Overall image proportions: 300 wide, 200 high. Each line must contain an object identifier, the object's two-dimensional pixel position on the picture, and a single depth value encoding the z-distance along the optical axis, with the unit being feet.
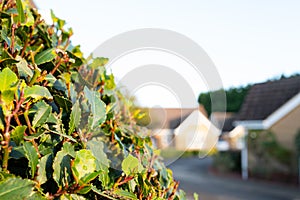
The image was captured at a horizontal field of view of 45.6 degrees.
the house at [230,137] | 75.60
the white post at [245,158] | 44.15
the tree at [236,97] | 106.33
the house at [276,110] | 41.60
